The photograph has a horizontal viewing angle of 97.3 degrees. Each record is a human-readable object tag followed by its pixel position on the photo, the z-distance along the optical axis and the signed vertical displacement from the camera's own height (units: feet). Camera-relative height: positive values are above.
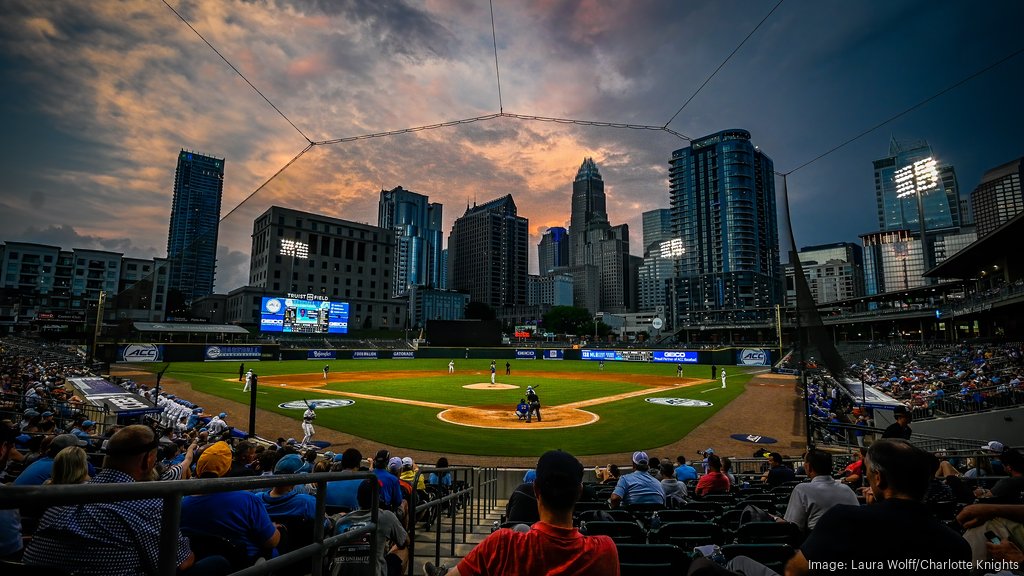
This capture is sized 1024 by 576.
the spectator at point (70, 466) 11.10 -3.16
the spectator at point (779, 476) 30.89 -9.46
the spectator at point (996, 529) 11.67 -5.13
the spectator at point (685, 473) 34.78 -10.52
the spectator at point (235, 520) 11.93 -4.86
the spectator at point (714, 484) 28.94 -9.39
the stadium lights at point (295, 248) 206.59 +42.80
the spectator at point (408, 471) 31.86 -9.61
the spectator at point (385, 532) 14.15 -6.23
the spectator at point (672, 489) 25.95 -8.96
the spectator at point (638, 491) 24.67 -8.44
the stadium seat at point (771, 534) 15.40 -6.77
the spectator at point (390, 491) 20.07 -6.93
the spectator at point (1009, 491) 14.34 -4.98
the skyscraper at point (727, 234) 532.32 +129.02
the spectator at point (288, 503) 16.07 -5.92
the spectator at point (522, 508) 18.90 -7.13
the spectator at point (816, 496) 15.39 -5.48
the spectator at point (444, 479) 34.65 -11.29
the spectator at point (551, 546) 8.11 -3.82
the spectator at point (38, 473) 17.23 -5.15
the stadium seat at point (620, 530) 16.65 -7.19
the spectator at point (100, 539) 7.03 -3.20
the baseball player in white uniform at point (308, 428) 59.56 -12.02
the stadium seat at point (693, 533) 17.03 -7.43
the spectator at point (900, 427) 27.63 -5.66
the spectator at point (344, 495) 20.07 -6.99
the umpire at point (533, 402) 79.36 -11.24
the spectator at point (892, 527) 7.97 -3.45
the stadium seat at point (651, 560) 12.39 -6.15
